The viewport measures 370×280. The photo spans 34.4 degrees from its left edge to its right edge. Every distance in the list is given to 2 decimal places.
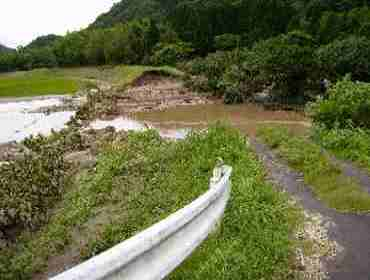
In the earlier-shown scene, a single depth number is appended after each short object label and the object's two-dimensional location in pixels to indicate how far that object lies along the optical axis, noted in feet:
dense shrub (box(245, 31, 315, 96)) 106.01
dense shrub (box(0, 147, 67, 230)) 37.55
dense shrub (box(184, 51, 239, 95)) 132.92
